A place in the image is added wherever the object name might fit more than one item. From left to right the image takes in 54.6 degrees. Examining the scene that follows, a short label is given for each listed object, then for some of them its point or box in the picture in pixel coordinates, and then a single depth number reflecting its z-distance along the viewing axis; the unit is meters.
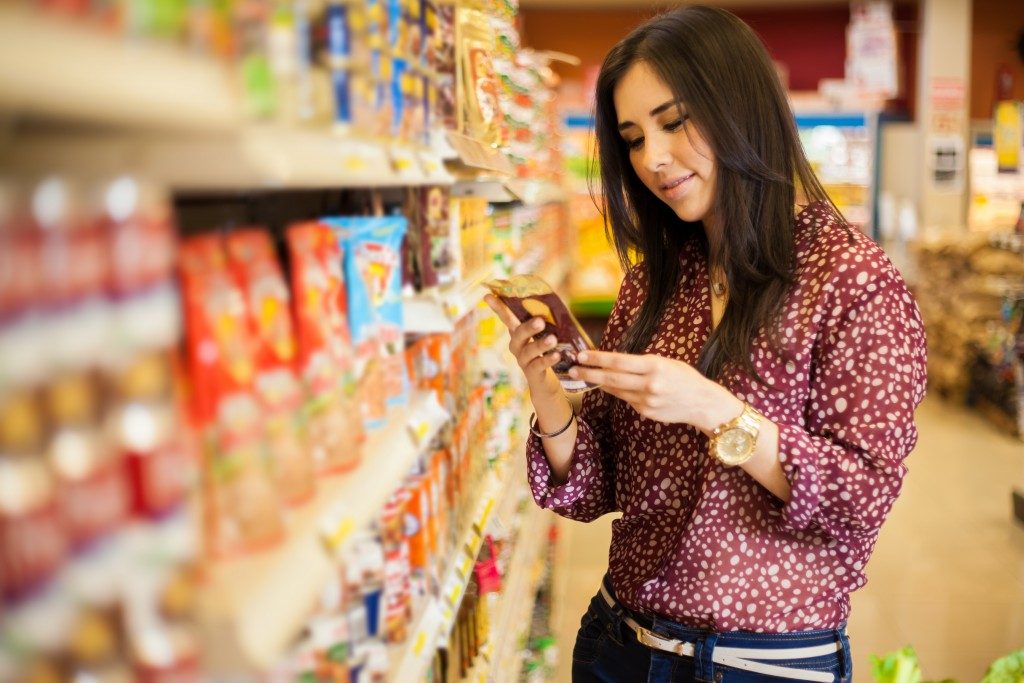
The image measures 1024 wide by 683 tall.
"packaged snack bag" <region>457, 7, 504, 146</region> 2.16
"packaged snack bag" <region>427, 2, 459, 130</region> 1.88
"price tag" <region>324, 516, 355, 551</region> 0.95
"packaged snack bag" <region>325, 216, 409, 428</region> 1.34
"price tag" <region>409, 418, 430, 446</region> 1.46
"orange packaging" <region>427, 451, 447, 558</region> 1.80
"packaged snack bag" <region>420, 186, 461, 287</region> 1.88
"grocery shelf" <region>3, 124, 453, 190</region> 0.71
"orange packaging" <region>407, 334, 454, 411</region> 1.86
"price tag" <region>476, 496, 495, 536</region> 2.17
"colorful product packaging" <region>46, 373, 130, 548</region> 0.65
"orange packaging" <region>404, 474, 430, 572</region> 1.67
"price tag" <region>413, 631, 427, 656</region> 1.50
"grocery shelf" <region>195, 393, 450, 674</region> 0.71
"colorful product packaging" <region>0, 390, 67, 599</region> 0.60
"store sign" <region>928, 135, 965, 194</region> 10.09
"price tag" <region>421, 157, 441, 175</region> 1.51
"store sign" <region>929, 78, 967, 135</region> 10.09
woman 1.57
